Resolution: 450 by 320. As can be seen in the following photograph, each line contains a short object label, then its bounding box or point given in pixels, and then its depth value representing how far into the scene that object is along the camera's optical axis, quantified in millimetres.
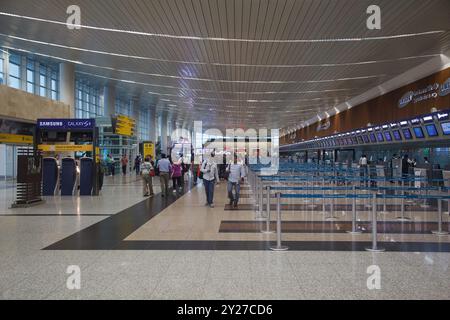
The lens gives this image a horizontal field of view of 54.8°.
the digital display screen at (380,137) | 22381
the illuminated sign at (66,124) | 17000
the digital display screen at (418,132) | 17042
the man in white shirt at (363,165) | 22378
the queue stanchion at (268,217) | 8699
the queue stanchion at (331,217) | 10510
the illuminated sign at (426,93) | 16906
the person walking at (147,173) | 16344
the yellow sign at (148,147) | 33625
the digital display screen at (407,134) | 18412
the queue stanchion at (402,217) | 10582
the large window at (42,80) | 26844
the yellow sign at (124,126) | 27594
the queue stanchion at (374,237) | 6917
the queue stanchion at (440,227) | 8350
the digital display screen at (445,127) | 14617
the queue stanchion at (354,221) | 8594
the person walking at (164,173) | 15984
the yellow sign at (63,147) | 16922
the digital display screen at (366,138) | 25075
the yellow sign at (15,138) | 17203
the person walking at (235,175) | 12922
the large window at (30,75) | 25656
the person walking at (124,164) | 33331
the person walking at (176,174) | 17484
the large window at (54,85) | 28094
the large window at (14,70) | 23853
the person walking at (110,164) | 32281
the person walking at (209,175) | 12950
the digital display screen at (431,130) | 15695
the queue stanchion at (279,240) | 6980
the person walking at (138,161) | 34266
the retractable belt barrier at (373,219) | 6963
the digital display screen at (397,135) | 19772
